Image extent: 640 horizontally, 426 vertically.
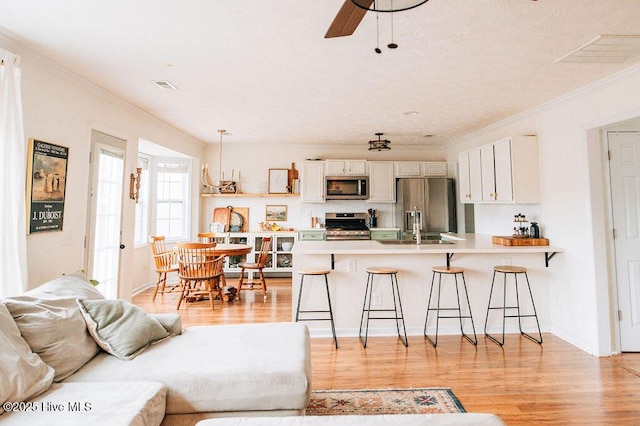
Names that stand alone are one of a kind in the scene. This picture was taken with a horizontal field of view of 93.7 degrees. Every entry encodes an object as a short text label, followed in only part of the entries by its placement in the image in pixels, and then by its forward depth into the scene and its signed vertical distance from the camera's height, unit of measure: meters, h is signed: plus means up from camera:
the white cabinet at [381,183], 6.04 +0.85
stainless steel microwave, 5.94 +0.75
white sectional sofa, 1.33 -0.80
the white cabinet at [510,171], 3.70 +0.70
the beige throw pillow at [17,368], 1.30 -0.66
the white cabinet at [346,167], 5.98 +1.16
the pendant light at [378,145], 4.79 +1.29
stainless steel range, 6.14 +0.07
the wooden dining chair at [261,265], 4.90 -0.67
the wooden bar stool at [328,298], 3.16 -0.81
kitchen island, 3.41 -0.67
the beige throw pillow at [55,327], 1.58 -0.56
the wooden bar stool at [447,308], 3.26 -0.93
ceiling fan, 1.30 +1.03
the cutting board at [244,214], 6.34 +0.23
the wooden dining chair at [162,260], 4.73 -0.57
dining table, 4.34 -0.37
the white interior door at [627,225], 3.06 +0.01
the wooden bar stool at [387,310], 3.32 -0.90
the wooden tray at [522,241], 3.44 -0.18
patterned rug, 2.05 -1.27
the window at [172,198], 5.69 +0.52
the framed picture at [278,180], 6.29 +0.95
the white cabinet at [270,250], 5.97 -0.50
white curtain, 2.11 +0.31
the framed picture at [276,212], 6.38 +0.28
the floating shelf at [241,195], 6.11 +0.62
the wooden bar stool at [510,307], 3.21 -0.90
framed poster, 2.44 +0.34
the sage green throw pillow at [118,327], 1.82 -0.65
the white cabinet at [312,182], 5.99 +0.86
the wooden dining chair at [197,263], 4.23 -0.55
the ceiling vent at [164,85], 3.01 +1.44
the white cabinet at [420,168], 6.09 +1.16
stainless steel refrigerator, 5.73 +0.41
